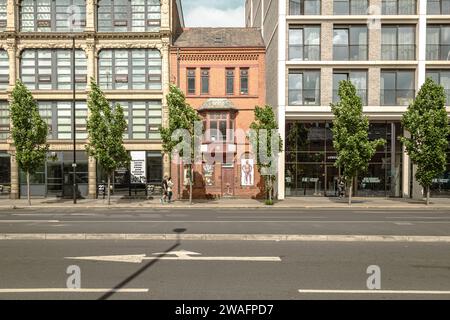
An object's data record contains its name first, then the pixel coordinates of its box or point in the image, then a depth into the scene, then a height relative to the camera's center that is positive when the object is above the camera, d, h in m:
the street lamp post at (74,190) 23.09 -2.56
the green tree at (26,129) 21.58 +1.49
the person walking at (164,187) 23.80 -2.38
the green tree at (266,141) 22.16 +0.81
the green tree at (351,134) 21.20 +1.26
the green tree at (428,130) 21.59 +1.52
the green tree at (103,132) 21.55 +1.33
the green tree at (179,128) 22.09 +1.63
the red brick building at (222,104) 27.14 +4.01
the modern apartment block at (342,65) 25.59 +6.69
